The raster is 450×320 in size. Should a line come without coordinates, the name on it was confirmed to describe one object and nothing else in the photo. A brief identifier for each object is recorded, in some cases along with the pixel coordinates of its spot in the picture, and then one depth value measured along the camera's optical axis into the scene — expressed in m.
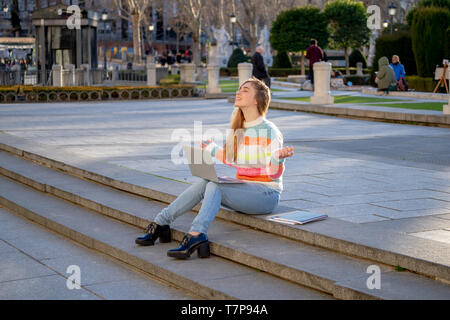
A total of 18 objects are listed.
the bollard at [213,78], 29.78
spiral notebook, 6.13
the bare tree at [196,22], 50.15
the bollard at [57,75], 31.03
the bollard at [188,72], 35.31
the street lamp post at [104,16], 42.08
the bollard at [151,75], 34.31
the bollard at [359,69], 43.92
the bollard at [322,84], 21.83
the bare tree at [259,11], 53.69
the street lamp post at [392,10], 43.58
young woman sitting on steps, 6.18
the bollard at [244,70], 26.83
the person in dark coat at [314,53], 27.17
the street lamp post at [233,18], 51.74
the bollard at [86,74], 34.03
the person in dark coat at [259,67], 23.94
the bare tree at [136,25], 54.06
